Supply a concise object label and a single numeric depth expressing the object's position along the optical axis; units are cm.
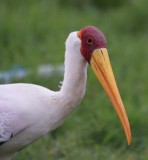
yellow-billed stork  826
